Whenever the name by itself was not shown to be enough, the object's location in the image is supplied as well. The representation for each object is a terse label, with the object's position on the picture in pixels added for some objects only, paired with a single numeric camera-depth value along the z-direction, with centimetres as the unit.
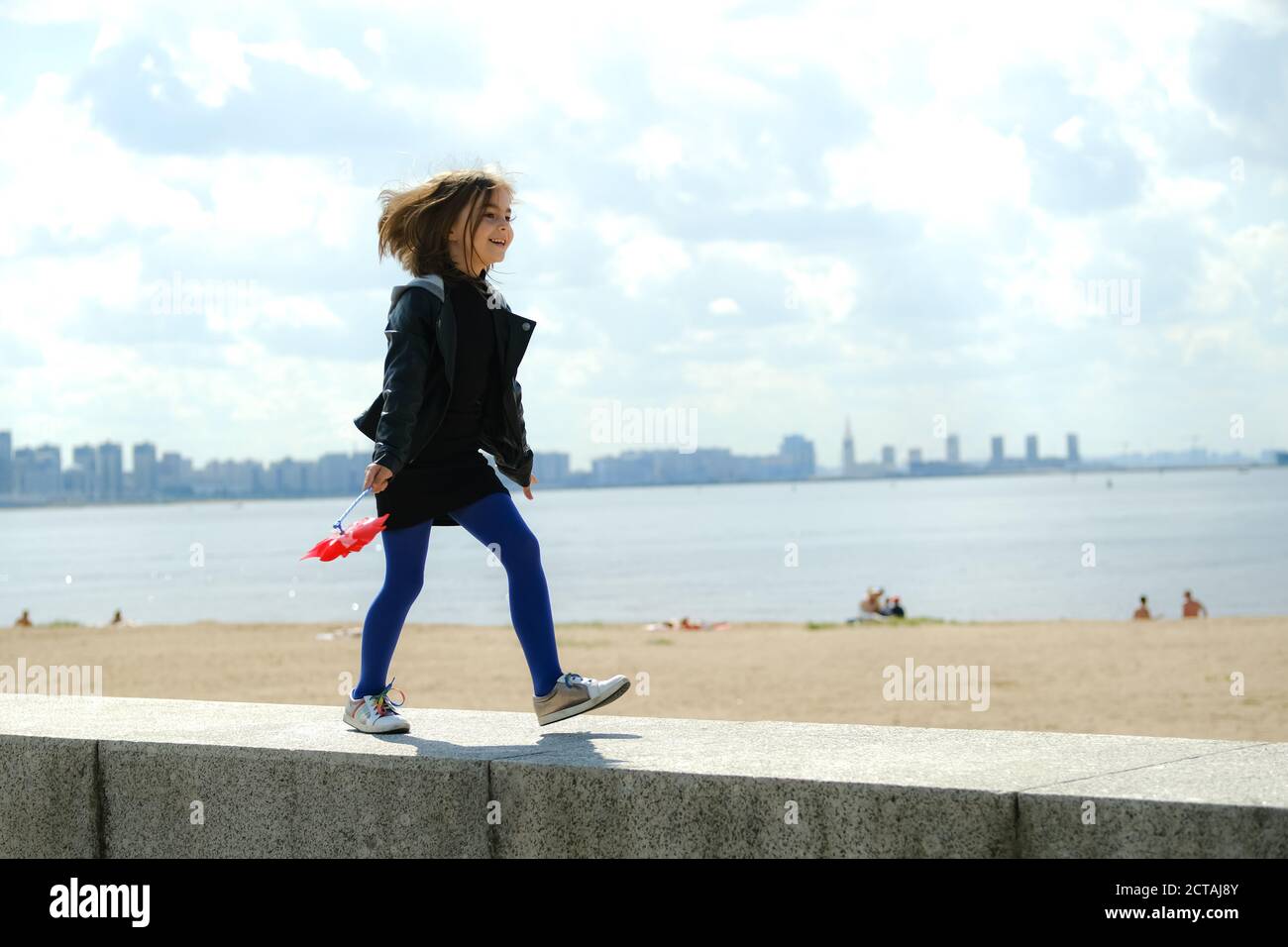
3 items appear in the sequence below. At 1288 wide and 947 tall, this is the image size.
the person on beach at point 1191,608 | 3172
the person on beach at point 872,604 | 3262
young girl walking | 462
